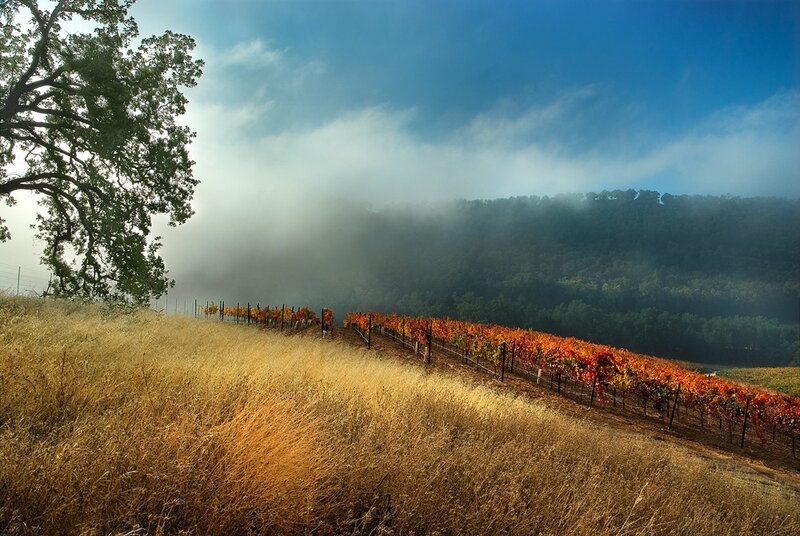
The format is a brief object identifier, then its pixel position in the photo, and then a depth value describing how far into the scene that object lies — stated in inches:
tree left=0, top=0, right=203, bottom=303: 525.7
